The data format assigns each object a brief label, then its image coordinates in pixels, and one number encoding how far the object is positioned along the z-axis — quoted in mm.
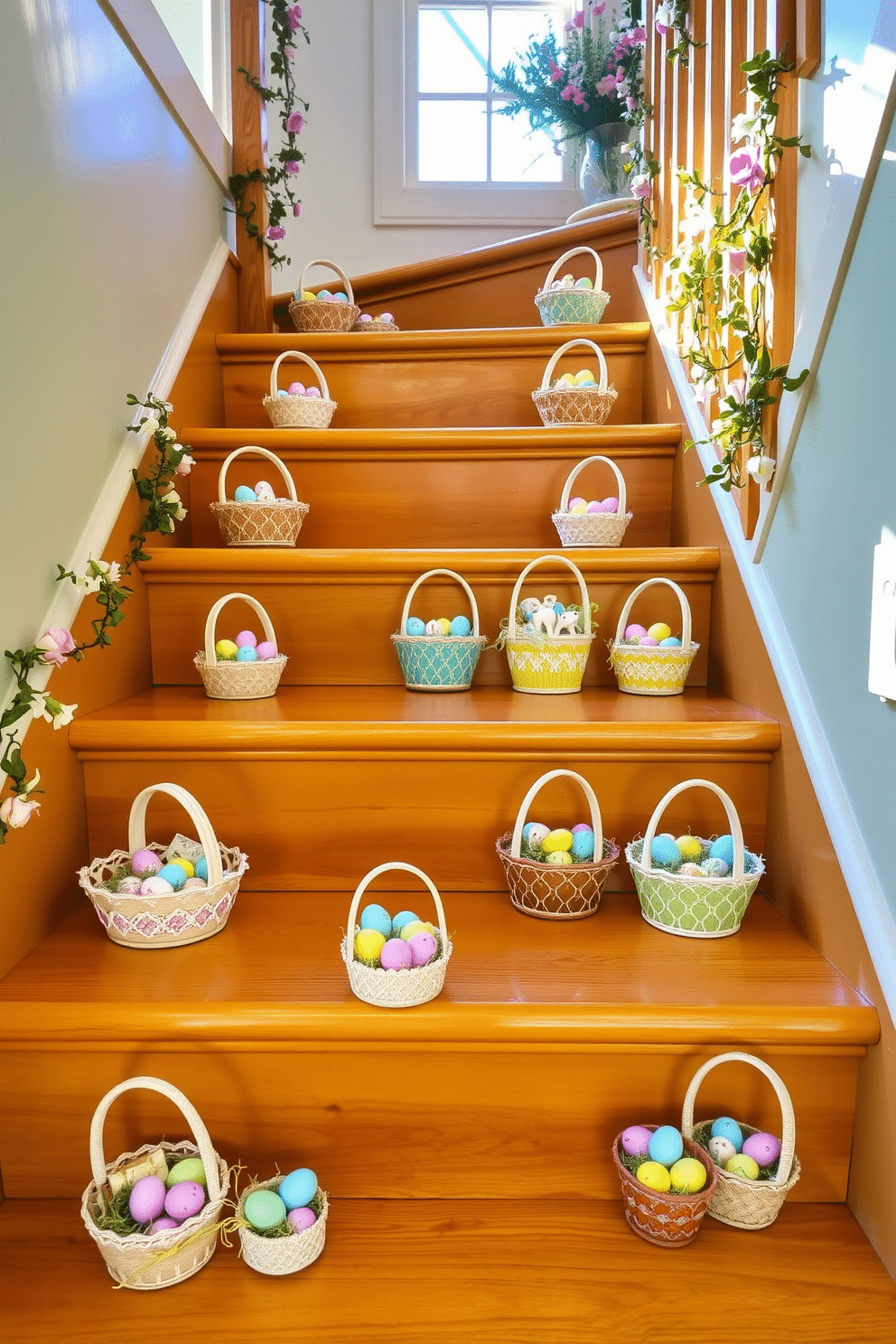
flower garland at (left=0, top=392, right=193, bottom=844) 1013
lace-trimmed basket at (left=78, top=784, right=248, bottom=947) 1063
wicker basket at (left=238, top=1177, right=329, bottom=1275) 875
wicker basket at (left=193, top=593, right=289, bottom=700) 1424
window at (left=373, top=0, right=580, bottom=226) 3922
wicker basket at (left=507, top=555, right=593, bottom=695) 1441
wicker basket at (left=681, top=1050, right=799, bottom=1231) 906
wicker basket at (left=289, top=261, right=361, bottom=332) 2312
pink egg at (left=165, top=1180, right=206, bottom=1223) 875
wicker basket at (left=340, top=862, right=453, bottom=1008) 951
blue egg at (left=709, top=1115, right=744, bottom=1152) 955
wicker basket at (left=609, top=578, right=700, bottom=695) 1438
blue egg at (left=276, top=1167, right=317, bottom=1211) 895
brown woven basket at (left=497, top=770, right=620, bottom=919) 1139
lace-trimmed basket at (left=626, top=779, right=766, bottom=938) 1082
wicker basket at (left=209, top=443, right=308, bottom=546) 1639
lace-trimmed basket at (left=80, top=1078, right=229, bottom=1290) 849
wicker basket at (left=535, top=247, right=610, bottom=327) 2178
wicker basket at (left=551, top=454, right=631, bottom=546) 1647
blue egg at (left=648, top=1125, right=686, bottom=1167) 914
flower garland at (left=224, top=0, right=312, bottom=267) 2359
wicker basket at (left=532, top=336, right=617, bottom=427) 1857
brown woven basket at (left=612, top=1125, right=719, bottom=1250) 888
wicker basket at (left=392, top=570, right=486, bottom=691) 1473
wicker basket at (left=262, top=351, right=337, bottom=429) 1909
